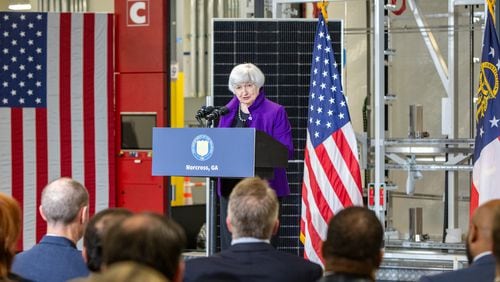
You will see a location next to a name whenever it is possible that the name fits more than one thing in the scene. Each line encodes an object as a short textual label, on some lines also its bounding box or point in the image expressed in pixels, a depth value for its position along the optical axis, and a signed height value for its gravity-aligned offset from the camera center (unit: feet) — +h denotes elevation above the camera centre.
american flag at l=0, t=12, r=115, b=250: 51.97 -0.15
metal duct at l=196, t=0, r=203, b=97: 63.90 +2.11
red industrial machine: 51.58 +0.32
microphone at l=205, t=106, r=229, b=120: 28.38 -0.21
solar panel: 41.56 +1.13
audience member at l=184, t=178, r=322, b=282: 18.10 -1.75
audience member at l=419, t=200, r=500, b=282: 17.86 -1.76
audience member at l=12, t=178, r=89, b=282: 19.35 -1.71
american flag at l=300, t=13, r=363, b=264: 35.40 -1.35
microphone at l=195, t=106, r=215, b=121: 28.15 -0.19
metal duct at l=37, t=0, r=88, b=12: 62.64 +3.73
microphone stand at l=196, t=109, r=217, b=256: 28.97 -2.06
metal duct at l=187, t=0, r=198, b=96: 63.81 +1.99
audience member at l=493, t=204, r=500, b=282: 14.62 -1.30
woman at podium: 30.26 -0.28
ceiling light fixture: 62.12 +3.71
